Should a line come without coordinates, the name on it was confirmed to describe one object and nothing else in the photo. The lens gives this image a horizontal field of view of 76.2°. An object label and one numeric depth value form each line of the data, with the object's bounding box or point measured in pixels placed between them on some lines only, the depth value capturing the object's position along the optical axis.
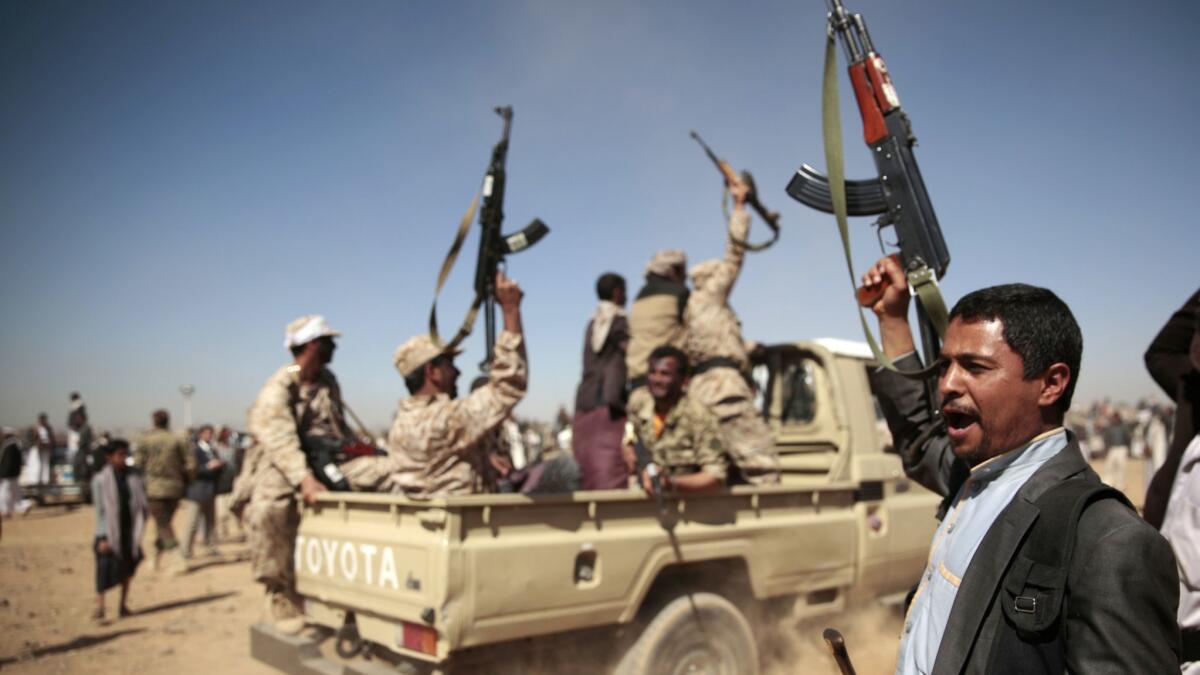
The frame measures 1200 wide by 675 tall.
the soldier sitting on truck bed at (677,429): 3.77
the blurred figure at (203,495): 9.84
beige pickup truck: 2.90
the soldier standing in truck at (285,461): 3.94
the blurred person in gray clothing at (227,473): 11.44
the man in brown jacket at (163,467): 8.84
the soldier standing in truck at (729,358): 4.18
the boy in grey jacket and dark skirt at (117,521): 6.89
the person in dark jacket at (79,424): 15.89
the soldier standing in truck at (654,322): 4.84
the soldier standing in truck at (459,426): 3.50
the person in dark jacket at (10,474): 13.11
